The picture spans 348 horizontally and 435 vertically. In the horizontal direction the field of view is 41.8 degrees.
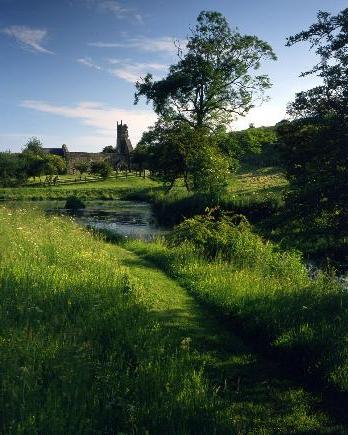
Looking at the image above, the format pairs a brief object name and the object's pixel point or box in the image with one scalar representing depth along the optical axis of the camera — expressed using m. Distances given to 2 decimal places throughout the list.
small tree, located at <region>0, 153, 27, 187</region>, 70.06
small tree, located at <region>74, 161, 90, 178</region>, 87.38
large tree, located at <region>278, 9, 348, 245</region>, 8.52
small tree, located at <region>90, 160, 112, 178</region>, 78.06
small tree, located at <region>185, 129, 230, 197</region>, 32.41
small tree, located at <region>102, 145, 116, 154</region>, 132.75
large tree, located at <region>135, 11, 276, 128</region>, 41.69
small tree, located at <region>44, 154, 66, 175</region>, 78.62
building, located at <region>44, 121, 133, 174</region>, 107.26
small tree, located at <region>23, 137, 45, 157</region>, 96.93
